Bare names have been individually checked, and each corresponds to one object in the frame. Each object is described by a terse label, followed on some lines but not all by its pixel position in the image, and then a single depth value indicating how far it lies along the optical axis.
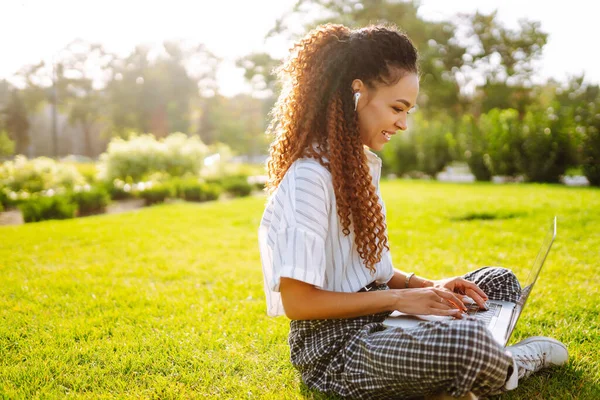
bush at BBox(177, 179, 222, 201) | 11.49
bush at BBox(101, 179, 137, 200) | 11.23
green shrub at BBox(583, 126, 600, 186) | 11.30
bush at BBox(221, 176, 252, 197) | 12.52
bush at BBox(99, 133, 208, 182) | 13.09
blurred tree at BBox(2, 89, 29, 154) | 41.03
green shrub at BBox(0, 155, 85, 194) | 10.99
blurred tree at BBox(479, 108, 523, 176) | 13.50
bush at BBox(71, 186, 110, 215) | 9.38
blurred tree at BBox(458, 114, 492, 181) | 14.62
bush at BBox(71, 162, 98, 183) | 14.27
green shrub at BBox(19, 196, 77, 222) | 8.25
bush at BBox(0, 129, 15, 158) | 24.68
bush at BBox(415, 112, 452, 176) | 16.31
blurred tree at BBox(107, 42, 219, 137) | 44.88
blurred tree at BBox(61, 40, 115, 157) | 46.66
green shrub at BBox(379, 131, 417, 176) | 17.30
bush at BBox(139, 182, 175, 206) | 10.95
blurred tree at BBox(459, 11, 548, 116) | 30.80
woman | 1.74
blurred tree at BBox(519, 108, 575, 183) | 12.43
